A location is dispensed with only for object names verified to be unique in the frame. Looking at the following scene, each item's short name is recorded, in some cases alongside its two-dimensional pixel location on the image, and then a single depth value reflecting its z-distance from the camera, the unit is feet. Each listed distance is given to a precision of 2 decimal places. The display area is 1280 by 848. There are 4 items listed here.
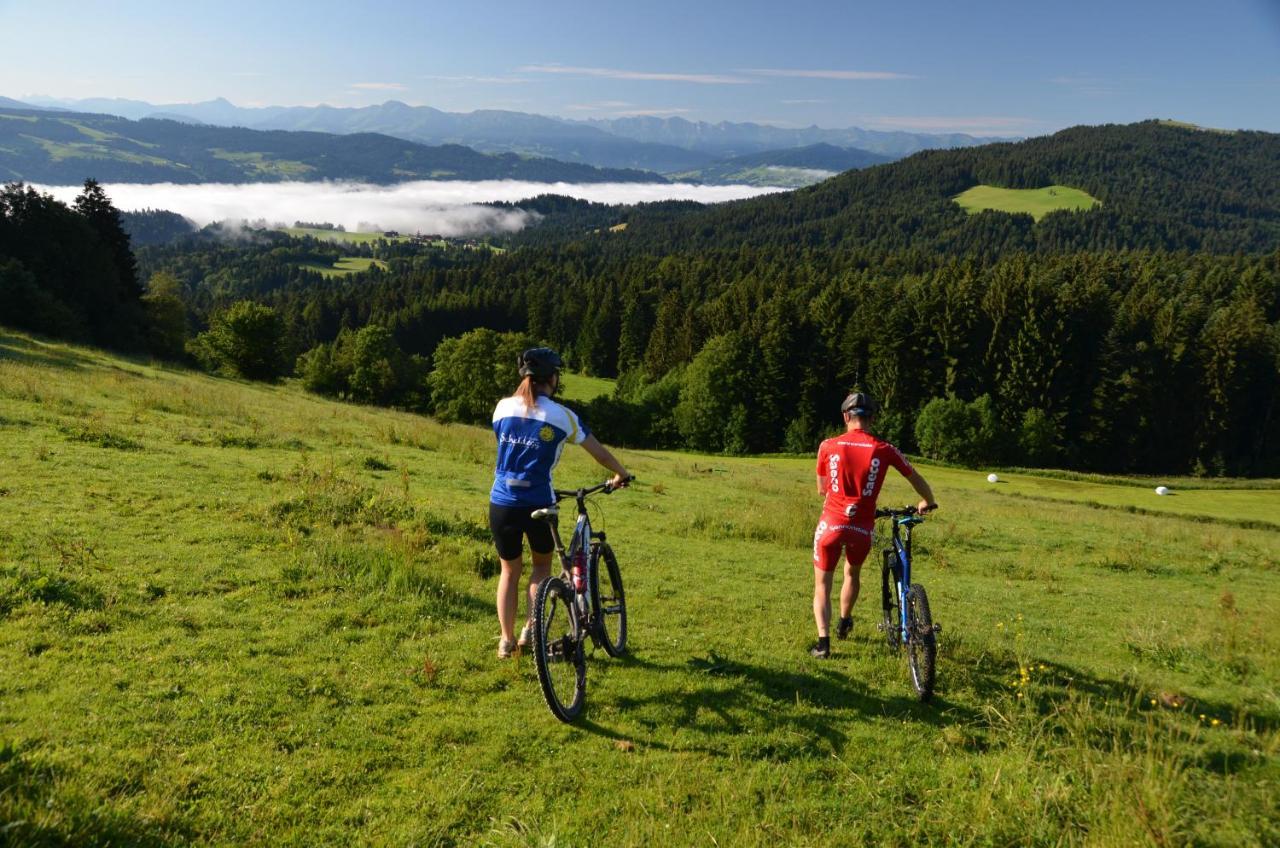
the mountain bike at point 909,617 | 20.98
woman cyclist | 19.54
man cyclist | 22.59
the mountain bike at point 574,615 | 18.71
